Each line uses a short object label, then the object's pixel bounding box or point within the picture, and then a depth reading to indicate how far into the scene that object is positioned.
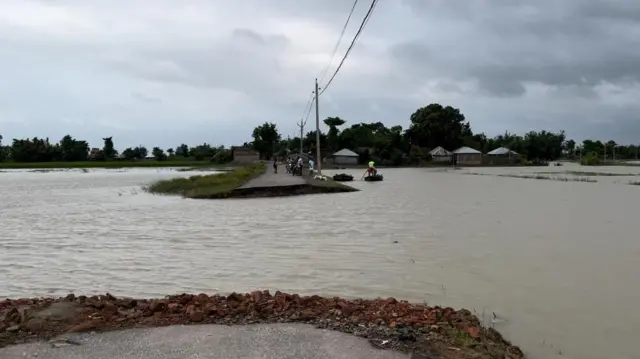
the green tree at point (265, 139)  101.69
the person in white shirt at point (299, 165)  42.64
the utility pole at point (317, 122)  38.16
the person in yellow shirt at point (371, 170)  44.03
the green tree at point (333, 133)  90.63
